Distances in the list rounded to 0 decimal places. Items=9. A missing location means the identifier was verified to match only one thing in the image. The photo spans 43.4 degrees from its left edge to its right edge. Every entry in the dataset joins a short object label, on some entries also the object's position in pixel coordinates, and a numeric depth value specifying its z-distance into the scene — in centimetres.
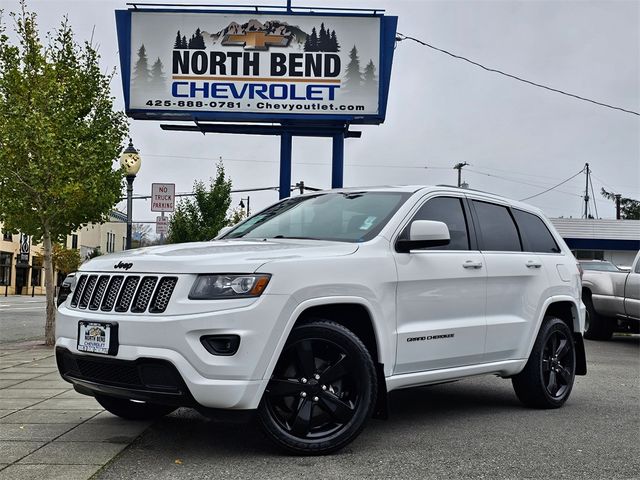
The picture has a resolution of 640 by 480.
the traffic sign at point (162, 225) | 1703
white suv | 473
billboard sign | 1694
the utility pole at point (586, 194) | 7939
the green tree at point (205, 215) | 2989
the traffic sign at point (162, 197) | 1546
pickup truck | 1358
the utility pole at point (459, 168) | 6700
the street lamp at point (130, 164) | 1527
